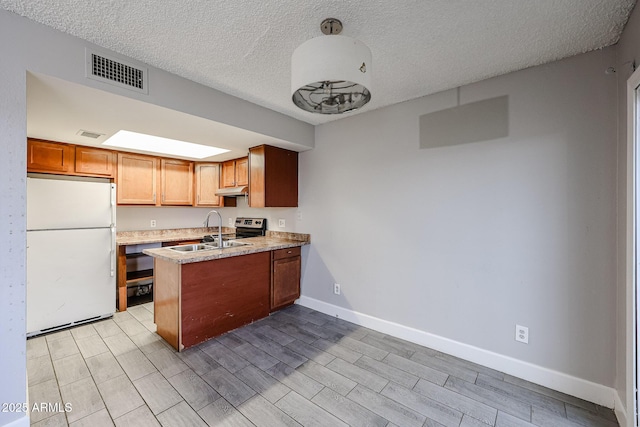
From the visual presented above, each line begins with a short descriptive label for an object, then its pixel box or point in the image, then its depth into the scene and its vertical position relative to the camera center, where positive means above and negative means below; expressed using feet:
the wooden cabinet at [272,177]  10.83 +1.52
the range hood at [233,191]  12.34 +1.04
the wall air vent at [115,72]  5.72 +3.15
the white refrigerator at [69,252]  8.71 -1.39
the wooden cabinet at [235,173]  12.98 +2.04
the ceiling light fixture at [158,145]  9.86 +2.81
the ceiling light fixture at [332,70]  4.16 +2.26
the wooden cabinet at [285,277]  10.64 -2.64
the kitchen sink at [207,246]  9.85 -1.28
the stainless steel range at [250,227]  13.51 -0.73
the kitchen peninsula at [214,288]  7.91 -2.52
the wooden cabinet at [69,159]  9.74 +2.08
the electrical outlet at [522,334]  6.80 -3.06
